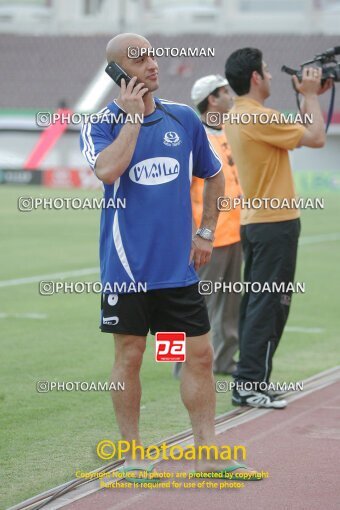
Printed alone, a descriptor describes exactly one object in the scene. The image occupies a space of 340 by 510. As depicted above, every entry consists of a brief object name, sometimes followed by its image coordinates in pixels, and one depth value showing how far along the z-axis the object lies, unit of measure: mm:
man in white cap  17406
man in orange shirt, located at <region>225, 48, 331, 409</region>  15016
